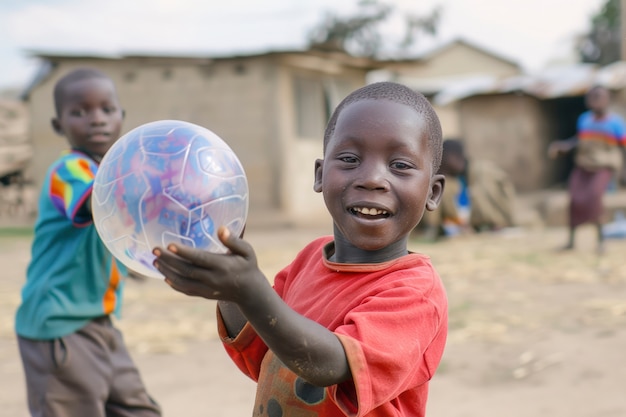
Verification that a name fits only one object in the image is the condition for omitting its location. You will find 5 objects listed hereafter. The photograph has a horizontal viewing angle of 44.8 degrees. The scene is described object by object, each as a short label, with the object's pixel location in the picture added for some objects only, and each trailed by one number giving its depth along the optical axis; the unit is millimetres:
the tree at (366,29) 35812
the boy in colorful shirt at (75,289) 2814
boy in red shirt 1454
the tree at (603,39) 32500
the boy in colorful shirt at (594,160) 8734
